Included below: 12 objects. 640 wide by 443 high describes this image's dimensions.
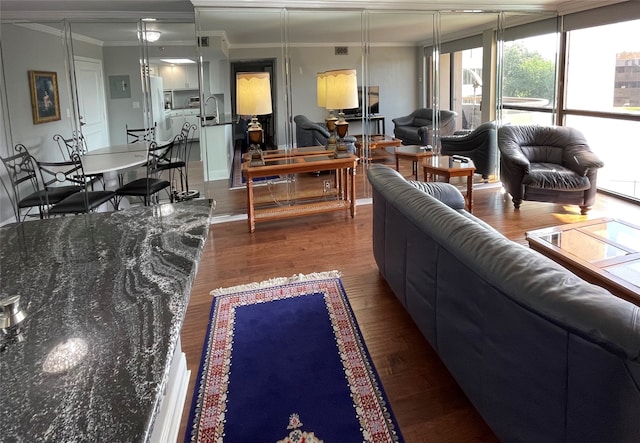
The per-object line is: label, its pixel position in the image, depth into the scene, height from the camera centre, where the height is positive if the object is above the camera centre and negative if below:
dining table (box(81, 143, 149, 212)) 4.59 -0.16
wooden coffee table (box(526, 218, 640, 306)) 2.52 -0.75
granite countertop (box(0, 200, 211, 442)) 0.75 -0.38
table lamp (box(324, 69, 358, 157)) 4.70 +0.49
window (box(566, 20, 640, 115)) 5.16 +0.71
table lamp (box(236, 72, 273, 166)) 4.44 +0.44
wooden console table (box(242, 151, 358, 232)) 4.64 -0.41
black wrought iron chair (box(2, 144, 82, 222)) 4.31 -0.45
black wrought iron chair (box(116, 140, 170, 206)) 4.56 -0.41
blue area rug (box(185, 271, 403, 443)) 1.96 -1.15
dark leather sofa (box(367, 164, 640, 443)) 1.23 -0.65
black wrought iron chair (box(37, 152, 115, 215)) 4.04 -0.48
